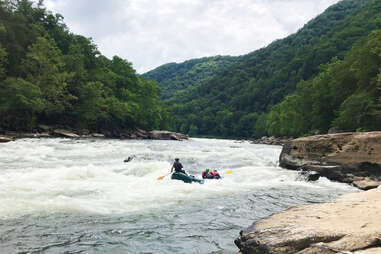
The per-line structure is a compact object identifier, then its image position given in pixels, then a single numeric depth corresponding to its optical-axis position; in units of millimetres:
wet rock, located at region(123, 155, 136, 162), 17359
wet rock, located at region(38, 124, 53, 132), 37262
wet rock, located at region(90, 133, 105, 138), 43944
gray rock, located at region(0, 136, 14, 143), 23102
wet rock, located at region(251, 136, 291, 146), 57853
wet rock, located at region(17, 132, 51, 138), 30477
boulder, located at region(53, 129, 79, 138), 34884
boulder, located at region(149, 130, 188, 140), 54741
